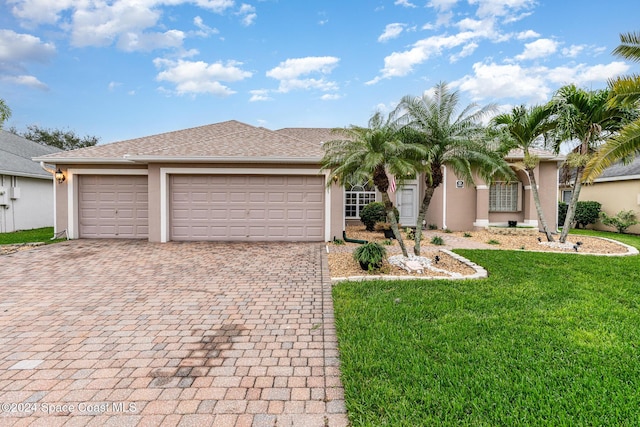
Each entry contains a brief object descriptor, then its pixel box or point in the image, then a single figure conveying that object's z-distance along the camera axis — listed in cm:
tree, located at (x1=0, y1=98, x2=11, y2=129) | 1091
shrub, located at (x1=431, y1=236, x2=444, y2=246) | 1016
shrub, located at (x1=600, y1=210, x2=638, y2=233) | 1400
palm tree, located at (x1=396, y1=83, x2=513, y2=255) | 662
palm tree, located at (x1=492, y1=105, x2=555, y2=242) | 873
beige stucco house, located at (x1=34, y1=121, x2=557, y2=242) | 1044
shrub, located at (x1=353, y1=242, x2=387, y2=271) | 634
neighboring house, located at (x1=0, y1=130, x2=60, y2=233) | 1395
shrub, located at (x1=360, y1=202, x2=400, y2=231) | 1274
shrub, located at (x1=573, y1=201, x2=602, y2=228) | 1572
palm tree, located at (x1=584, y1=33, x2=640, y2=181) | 631
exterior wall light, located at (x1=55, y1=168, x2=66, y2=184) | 1100
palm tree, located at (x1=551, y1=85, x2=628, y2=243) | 816
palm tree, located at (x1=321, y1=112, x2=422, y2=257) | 643
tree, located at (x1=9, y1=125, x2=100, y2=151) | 3111
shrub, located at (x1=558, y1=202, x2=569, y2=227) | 1575
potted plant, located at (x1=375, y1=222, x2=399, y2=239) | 1143
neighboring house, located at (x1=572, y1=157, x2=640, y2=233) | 1430
